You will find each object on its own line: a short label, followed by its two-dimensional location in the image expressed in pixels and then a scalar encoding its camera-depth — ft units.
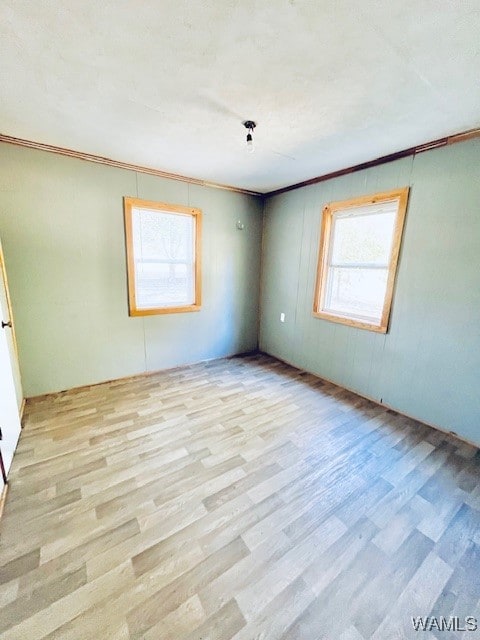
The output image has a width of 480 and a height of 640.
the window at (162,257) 10.22
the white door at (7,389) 5.87
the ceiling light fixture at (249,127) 6.49
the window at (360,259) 8.69
